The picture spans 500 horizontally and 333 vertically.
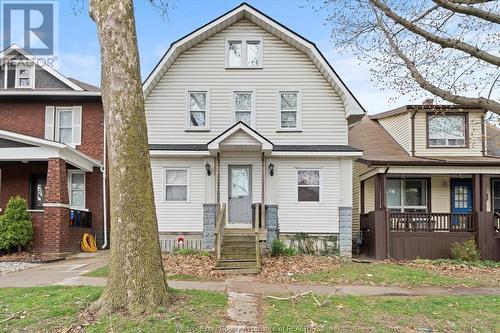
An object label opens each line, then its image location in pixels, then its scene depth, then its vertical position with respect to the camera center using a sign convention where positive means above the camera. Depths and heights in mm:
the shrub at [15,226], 14125 -1242
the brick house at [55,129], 17125 +2396
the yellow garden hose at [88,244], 16047 -2065
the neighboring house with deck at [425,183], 15086 +159
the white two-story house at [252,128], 15180 +1993
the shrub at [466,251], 14219 -2121
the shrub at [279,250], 14195 -2045
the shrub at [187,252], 14172 -2111
